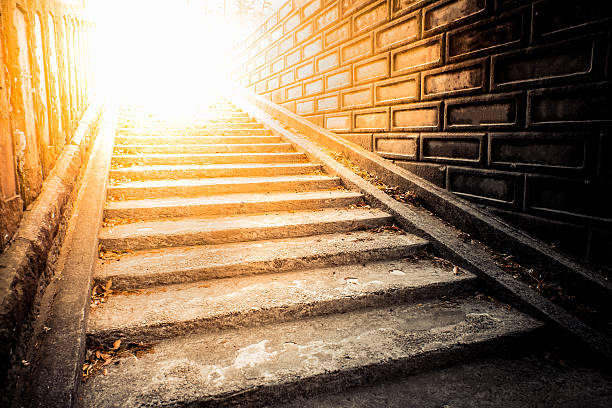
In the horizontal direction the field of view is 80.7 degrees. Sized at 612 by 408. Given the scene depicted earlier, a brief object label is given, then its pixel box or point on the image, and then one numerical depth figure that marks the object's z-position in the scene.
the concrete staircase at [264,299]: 2.11
